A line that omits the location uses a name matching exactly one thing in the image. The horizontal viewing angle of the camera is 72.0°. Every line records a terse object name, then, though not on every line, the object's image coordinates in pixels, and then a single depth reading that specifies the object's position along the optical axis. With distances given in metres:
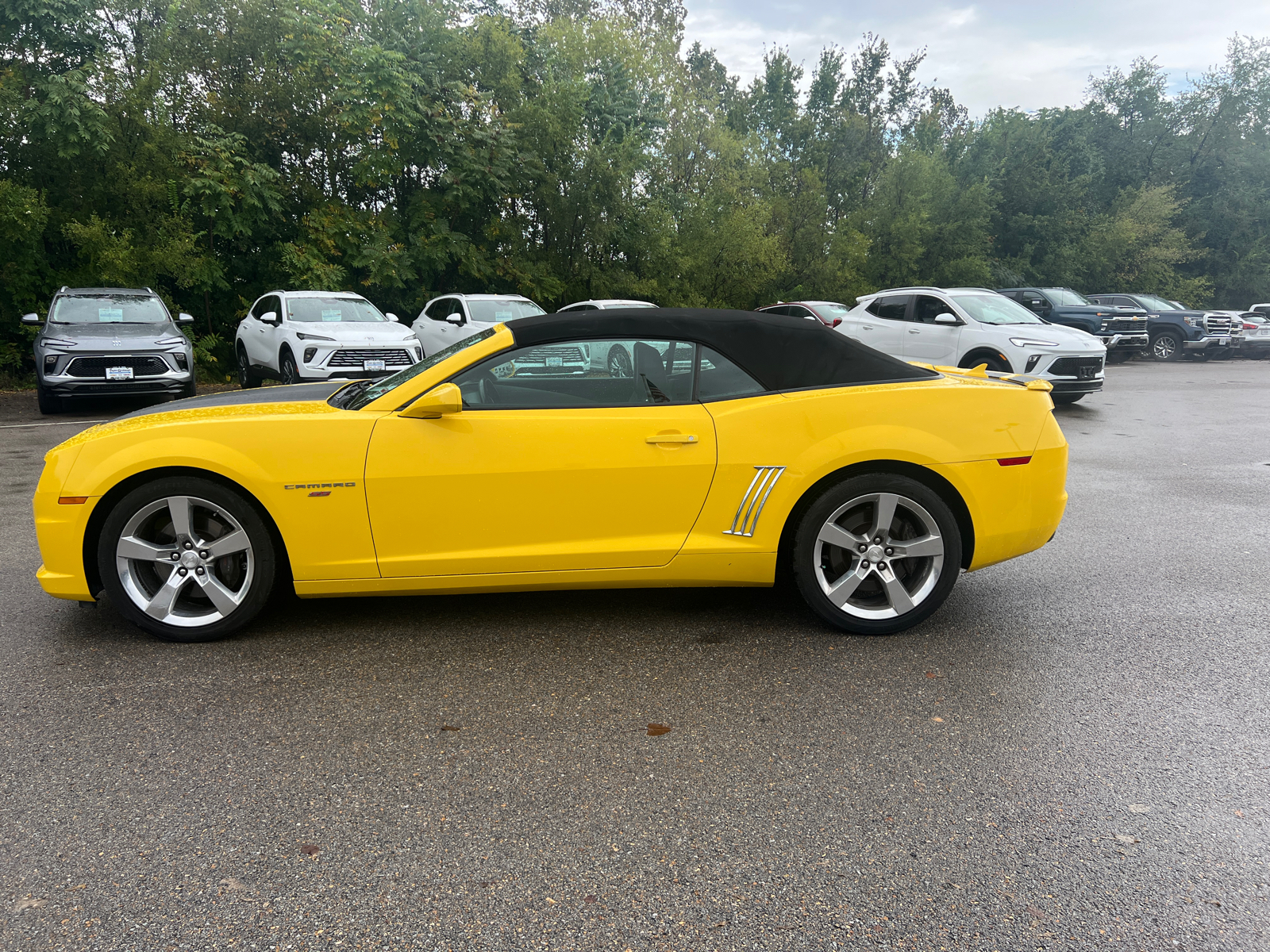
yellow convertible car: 3.73
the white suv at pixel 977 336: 12.37
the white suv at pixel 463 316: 15.63
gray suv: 11.74
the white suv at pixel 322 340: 13.25
